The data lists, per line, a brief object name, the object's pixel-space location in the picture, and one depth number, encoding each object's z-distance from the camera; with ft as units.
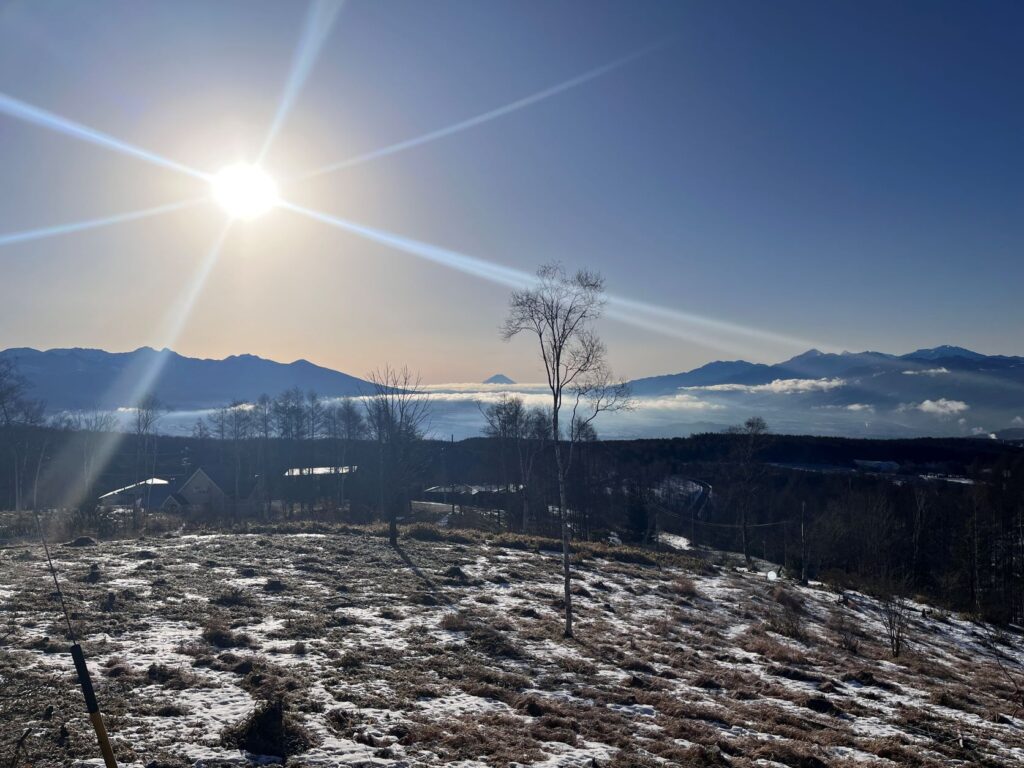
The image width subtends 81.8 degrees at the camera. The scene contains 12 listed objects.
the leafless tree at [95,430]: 220.23
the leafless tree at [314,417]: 297.12
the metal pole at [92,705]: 12.21
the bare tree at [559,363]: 58.95
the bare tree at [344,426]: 279.90
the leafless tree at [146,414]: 236.63
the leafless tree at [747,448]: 188.85
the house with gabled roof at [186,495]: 203.18
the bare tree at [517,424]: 227.20
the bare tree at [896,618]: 67.82
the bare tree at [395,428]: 106.73
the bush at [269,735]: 25.44
